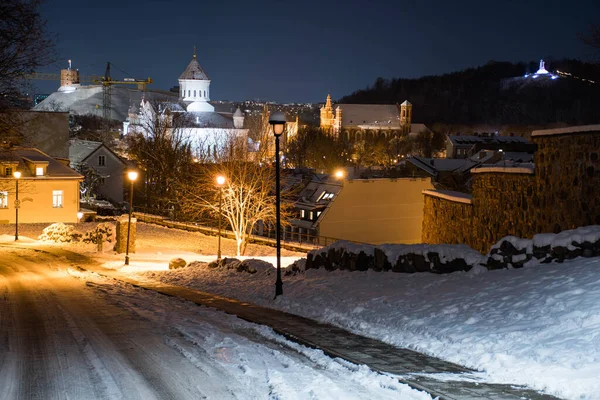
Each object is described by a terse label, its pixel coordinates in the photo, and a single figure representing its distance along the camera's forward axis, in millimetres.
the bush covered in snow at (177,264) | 25875
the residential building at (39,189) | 46250
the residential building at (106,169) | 71312
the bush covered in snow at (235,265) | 20922
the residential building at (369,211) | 54188
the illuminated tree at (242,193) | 38719
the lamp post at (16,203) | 35891
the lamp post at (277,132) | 15555
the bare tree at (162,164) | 62438
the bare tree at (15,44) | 17312
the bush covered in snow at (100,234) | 34822
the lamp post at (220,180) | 29978
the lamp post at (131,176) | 27666
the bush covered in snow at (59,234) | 35656
